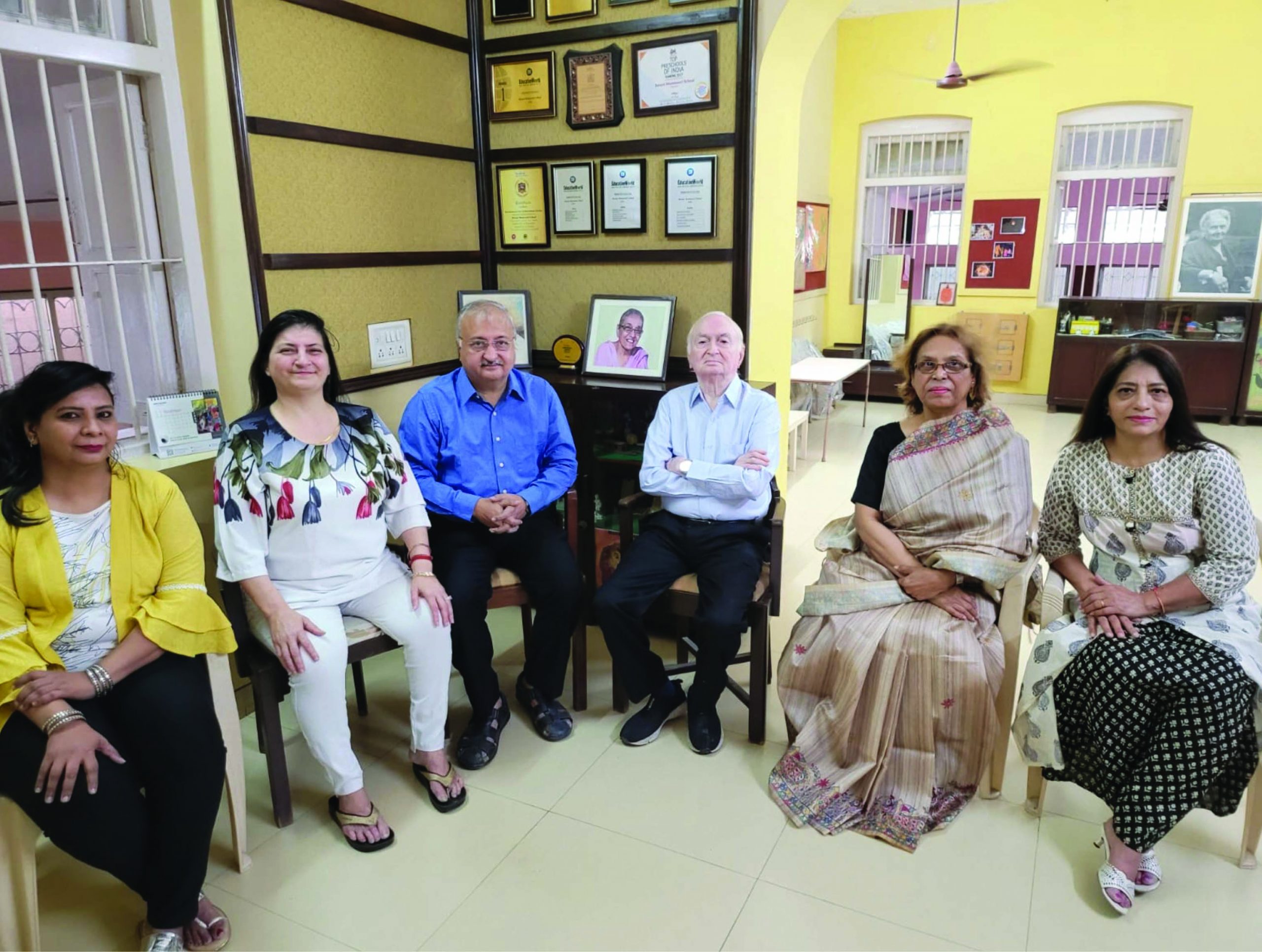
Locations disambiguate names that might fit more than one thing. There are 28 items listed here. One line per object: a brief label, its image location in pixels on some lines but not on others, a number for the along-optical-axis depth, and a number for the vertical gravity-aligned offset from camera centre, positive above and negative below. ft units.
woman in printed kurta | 6.14 -2.77
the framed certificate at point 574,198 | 10.77 +0.80
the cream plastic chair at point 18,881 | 5.54 -3.89
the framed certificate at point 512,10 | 10.55 +3.04
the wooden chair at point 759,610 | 8.09 -3.25
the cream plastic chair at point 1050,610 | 7.20 -2.87
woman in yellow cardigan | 5.52 -2.64
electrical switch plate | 10.25 -0.94
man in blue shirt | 8.21 -2.27
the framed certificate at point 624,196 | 10.48 +0.80
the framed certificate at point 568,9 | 10.18 +2.94
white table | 19.61 -2.56
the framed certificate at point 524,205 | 11.13 +0.74
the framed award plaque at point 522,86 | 10.64 +2.17
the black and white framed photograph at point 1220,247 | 21.99 +0.22
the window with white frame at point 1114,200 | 23.16 +1.56
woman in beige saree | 7.14 -3.07
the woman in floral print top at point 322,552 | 6.82 -2.29
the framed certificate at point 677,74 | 9.77 +2.11
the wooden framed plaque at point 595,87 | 10.24 +2.06
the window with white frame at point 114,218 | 7.50 +0.46
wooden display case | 21.89 -2.19
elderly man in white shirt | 8.13 -2.53
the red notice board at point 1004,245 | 24.41 +0.38
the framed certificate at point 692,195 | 10.07 +0.76
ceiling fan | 21.95 +4.46
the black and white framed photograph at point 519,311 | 11.07 -0.60
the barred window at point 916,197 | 25.48 +1.86
